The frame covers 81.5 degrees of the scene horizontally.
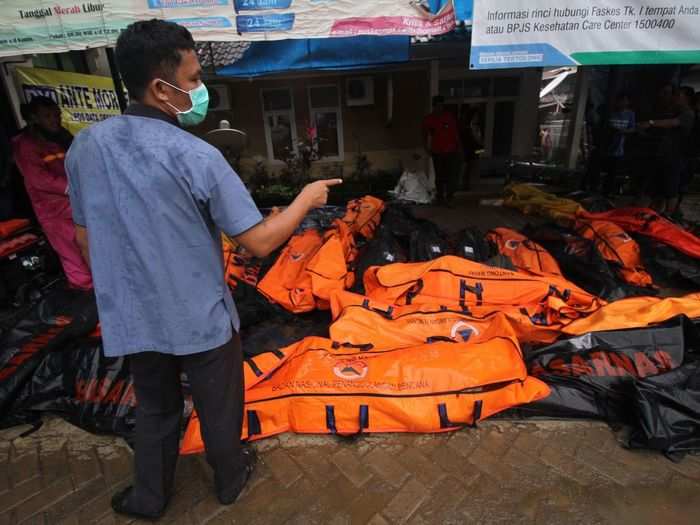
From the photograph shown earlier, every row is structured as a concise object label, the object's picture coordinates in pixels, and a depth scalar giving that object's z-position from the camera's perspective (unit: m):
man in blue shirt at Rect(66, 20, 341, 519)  1.26
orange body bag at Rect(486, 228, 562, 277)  3.53
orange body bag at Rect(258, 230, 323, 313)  3.25
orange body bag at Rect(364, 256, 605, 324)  2.95
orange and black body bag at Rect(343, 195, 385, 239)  4.56
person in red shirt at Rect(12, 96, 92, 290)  3.29
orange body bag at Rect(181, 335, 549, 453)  2.12
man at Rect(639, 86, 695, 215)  5.00
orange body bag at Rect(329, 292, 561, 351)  2.59
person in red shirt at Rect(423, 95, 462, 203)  6.93
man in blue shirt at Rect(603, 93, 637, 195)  6.60
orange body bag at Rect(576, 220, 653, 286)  3.57
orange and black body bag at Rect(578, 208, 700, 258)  3.83
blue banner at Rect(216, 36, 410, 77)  3.76
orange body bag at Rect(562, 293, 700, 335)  2.58
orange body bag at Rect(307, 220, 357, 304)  3.26
